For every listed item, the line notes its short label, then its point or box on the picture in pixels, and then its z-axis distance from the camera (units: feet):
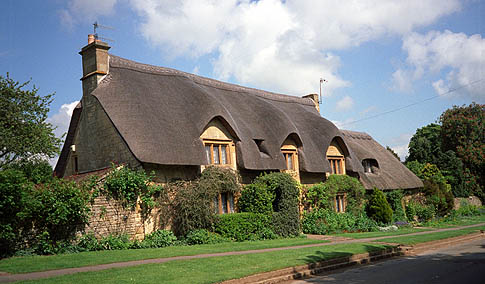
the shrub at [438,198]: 110.93
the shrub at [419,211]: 105.70
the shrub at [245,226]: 62.59
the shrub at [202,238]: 58.03
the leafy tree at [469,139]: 148.77
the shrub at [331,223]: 81.46
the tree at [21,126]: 98.17
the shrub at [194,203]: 59.72
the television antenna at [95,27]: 71.17
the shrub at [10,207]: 41.06
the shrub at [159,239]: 54.64
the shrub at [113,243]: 50.75
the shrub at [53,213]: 45.06
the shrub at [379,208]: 92.53
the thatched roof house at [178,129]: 59.88
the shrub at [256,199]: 68.44
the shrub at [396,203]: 99.86
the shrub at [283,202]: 70.44
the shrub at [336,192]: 84.43
